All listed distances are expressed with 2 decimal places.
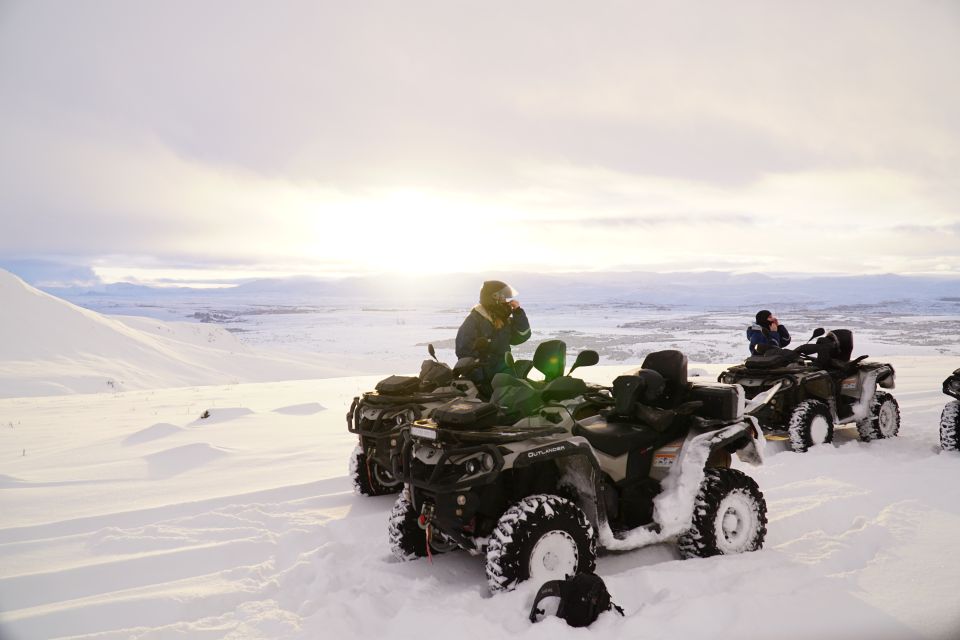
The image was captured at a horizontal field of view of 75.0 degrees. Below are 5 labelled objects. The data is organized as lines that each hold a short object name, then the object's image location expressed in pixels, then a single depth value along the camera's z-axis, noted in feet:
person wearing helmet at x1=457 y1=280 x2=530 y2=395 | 23.03
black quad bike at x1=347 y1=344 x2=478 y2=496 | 20.12
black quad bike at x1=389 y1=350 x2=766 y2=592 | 13.01
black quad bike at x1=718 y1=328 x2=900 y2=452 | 28.66
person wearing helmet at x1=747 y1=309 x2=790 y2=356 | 32.32
